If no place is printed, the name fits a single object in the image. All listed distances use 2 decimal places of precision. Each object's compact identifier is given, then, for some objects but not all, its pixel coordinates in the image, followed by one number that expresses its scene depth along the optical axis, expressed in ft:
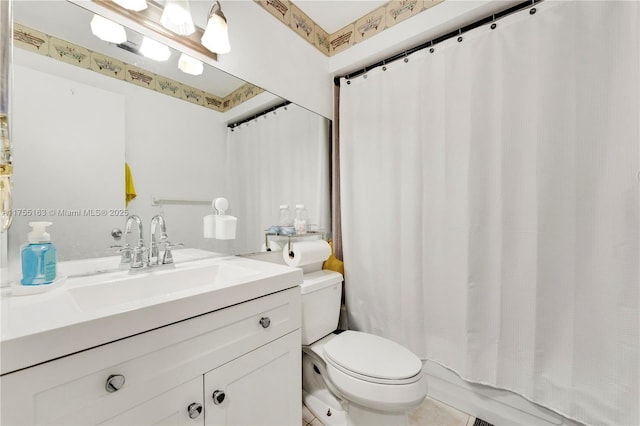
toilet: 3.25
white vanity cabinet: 1.61
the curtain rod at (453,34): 3.76
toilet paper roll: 4.55
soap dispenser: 2.33
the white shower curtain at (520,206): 3.13
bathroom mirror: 2.61
